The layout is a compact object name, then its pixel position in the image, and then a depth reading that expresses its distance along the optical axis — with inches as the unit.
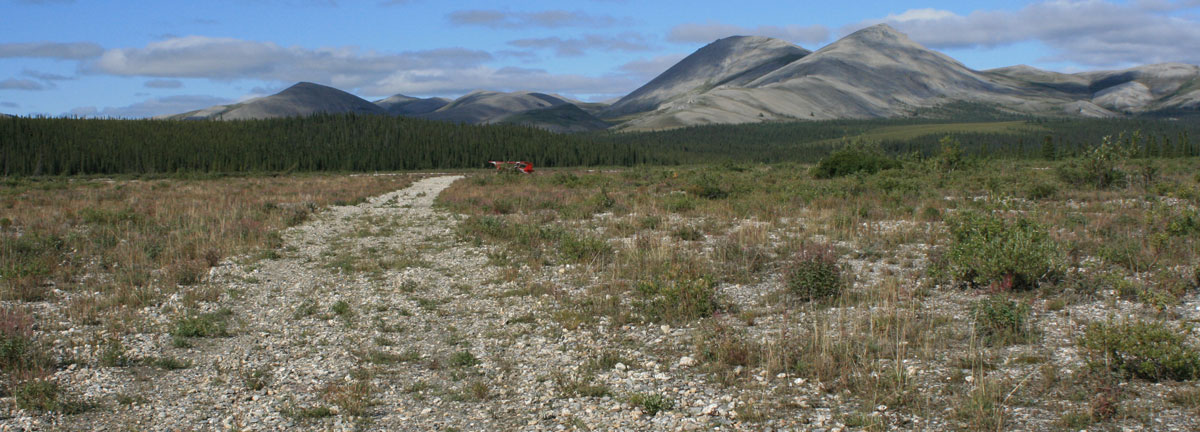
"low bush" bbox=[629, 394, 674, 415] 299.3
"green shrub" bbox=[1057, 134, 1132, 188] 1136.8
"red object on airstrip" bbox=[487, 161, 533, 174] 2795.5
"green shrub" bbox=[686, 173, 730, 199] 1226.1
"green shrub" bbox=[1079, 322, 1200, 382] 283.9
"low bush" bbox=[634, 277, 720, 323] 441.4
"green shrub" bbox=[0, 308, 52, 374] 345.7
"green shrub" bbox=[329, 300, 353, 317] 482.6
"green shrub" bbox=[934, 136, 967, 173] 1590.8
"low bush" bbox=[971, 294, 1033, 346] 352.8
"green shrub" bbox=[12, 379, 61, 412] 300.2
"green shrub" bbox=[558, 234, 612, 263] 653.1
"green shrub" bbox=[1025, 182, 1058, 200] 1008.7
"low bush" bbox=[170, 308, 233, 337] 425.7
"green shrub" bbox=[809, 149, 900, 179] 1646.2
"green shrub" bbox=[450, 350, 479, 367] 374.0
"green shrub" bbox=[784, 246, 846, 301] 465.7
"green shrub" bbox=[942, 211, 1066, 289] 448.1
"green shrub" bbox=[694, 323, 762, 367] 349.1
